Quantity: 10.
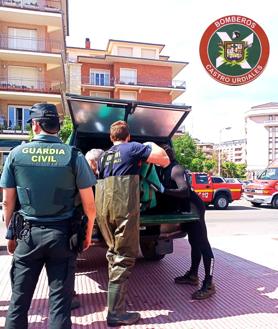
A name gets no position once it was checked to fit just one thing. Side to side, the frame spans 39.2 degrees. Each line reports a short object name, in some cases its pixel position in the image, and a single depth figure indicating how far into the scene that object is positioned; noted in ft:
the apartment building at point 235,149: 603.26
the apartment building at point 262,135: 409.20
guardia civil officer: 9.21
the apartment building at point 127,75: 130.31
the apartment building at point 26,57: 97.60
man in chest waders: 11.92
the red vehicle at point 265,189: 60.59
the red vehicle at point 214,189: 55.83
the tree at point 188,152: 128.63
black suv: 14.82
